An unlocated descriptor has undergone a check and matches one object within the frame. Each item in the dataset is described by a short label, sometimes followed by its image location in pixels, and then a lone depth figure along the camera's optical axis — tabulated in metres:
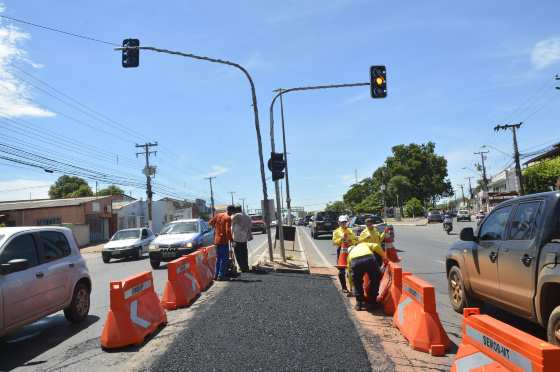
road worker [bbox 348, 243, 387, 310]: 7.84
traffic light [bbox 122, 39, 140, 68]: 13.88
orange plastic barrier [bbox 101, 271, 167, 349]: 6.19
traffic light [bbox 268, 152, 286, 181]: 15.21
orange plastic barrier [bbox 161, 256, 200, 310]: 8.77
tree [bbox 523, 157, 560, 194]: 40.16
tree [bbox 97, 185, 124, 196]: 96.54
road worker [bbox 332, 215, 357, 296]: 9.91
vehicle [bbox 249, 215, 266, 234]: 47.91
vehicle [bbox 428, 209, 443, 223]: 63.69
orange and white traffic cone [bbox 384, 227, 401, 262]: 12.91
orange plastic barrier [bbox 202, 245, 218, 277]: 12.09
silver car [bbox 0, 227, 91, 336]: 6.29
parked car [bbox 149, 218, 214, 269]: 16.11
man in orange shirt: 12.14
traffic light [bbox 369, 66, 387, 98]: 15.94
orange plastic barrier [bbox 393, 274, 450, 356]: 5.57
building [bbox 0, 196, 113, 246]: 42.56
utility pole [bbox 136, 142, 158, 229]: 48.00
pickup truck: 5.04
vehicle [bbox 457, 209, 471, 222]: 62.22
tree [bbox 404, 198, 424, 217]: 86.12
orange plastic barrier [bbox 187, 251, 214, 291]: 10.31
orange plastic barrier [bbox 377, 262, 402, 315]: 7.47
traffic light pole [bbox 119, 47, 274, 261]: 13.80
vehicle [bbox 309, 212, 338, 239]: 32.88
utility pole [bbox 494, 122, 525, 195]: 42.05
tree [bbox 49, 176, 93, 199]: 87.31
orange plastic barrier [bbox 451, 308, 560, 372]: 2.75
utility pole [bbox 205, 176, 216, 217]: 88.81
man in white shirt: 12.94
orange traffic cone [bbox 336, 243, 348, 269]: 9.77
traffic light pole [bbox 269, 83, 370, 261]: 16.34
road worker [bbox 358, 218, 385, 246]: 9.48
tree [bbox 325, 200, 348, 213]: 159.31
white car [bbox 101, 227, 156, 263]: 21.61
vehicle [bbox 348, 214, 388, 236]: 19.34
